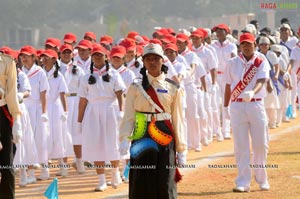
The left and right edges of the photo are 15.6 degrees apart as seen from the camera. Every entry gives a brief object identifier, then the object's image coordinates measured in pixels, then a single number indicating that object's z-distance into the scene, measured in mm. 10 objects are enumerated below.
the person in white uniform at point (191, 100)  20312
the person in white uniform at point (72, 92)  17812
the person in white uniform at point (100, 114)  15695
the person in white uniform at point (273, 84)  22422
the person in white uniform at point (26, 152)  16516
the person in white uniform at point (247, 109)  14398
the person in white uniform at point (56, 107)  17761
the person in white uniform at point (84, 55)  18531
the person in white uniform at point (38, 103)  16812
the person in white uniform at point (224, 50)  22794
